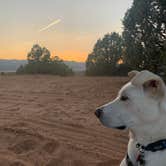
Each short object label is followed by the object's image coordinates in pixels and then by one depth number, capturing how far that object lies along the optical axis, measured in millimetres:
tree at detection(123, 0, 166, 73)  6733
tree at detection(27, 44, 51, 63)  9697
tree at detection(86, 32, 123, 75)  8963
